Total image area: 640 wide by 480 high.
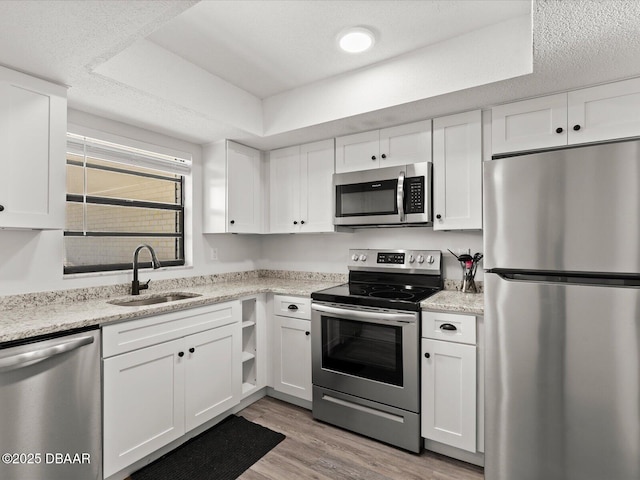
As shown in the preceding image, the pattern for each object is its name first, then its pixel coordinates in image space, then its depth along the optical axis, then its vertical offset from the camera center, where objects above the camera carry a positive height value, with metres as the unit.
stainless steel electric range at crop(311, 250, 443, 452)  2.16 -0.76
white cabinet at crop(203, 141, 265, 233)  2.96 +0.46
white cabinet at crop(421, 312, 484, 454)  2.00 -0.83
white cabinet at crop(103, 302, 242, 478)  1.83 -0.84
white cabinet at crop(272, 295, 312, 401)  2.65 -0.84
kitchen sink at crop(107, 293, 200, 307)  2.31 -0.42
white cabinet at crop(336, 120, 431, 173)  2.51 +0.72
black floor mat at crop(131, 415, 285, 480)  1.96 -1.32
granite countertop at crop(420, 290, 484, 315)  2.00 -0.38
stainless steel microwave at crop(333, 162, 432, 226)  2.47 +0.34
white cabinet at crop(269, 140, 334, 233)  2.96 +0.48
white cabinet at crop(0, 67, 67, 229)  1.69 +0.46
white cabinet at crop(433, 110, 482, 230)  2.30 +0.48
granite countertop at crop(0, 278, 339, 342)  1.56 -0.39
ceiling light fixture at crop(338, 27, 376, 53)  1.94 +1.17
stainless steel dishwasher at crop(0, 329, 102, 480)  1.45 -0.76
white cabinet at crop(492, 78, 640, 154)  1.87 +0.72
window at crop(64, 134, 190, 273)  2.37 +0.27
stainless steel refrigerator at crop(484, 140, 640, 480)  1.38 -0.32
